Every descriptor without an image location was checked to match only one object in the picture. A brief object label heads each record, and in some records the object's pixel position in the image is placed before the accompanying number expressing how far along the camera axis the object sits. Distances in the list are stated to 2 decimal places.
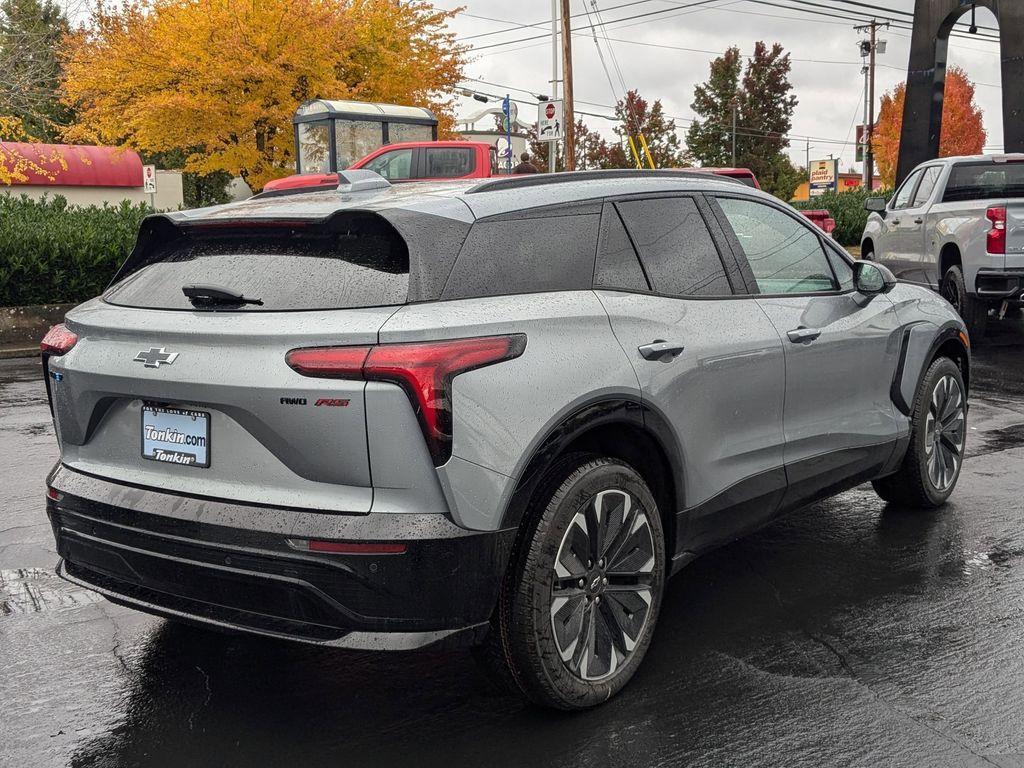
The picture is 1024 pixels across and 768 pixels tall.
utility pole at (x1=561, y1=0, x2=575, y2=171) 30.98
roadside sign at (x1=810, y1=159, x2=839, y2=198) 65.56
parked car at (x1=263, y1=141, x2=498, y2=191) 18.73
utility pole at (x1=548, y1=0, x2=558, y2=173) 38.47
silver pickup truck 12.28
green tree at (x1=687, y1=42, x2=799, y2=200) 77.56
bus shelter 22.58
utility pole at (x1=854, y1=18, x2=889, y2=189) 65.31
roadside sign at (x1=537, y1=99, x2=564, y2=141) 25.67
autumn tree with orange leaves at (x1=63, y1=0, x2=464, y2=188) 25.34
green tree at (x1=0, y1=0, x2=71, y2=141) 19.33
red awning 42.59
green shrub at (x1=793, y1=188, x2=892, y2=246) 31.50
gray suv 3.16
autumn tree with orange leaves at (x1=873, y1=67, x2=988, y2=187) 75.75
